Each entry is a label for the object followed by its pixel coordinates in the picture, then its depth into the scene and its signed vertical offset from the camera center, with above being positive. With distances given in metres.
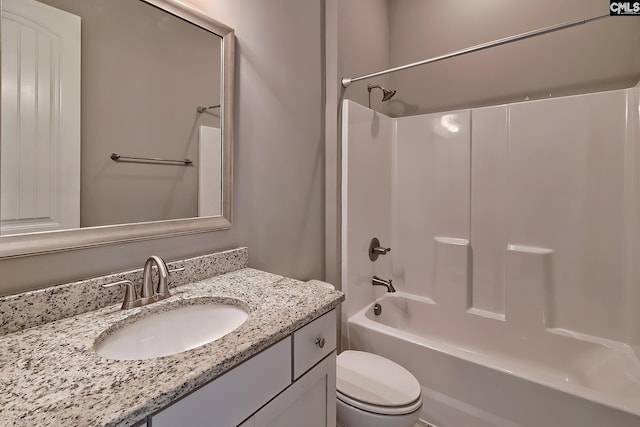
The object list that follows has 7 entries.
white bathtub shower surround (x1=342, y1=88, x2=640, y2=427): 1.62 -0.20
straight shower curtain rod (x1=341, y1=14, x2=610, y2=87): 1.33 +0.87
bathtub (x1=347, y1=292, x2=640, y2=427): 1.21 -0.82
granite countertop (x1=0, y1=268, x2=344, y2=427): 0.48 -0.32
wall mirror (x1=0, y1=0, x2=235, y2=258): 0.80 +0.29
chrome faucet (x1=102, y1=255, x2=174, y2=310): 0.90 -0.25
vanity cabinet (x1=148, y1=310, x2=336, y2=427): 0.60 -0.44
